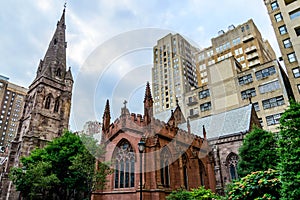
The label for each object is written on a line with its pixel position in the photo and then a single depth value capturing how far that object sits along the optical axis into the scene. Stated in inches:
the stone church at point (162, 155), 755.4
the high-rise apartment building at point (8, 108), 4431.6
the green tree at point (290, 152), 338.0
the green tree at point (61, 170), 771.4
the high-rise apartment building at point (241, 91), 1605.6
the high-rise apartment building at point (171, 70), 3465.6
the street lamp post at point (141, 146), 561.4
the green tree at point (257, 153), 783.7
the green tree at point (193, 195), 663.1
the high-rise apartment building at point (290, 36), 1374.3
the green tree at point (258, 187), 397.4
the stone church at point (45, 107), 1453.0
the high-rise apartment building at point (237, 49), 2500.0
